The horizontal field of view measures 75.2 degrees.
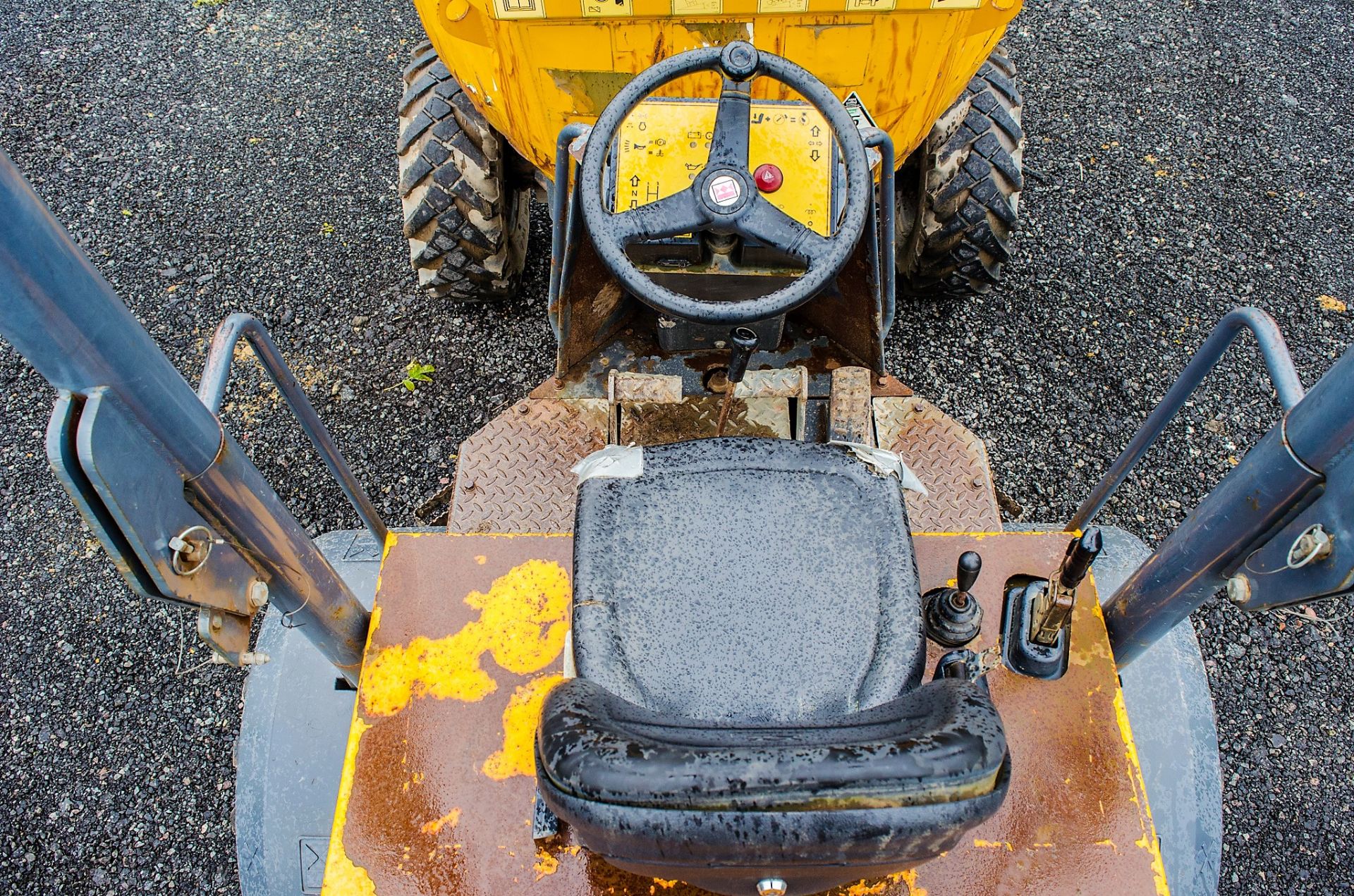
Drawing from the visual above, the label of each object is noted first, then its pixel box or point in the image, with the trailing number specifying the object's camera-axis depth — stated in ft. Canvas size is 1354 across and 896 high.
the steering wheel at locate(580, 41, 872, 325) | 5.61
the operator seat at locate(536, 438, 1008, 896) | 2.89
